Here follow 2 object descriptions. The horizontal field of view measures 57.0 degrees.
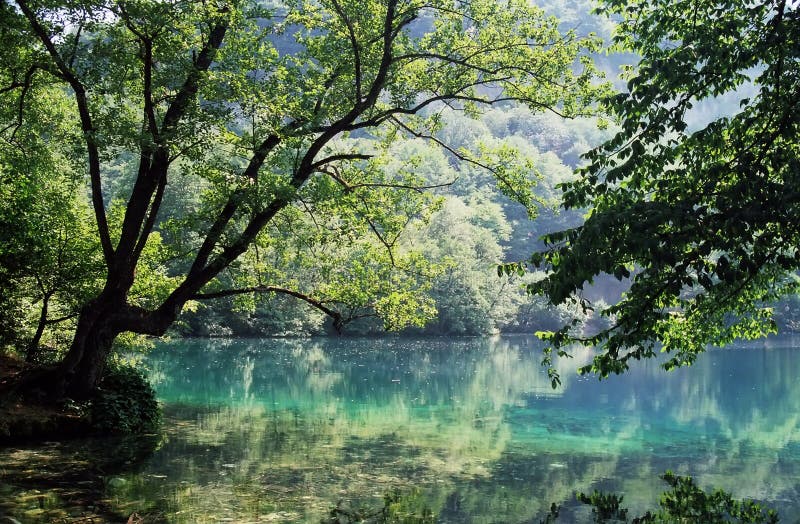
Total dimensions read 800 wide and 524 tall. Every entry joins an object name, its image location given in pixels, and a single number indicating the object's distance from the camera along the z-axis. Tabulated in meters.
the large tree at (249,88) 11.62
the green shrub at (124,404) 13.77
